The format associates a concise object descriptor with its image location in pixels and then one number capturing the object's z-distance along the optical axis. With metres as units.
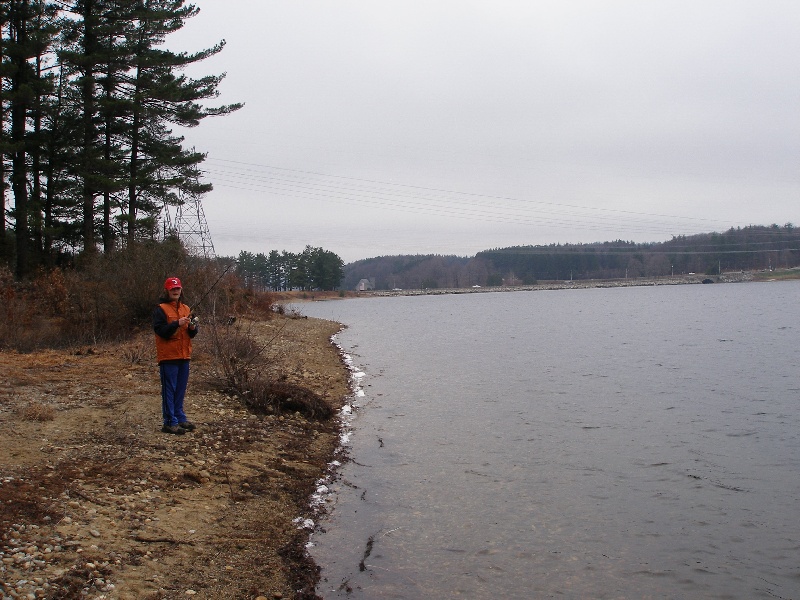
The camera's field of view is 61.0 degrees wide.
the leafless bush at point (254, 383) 12.26
